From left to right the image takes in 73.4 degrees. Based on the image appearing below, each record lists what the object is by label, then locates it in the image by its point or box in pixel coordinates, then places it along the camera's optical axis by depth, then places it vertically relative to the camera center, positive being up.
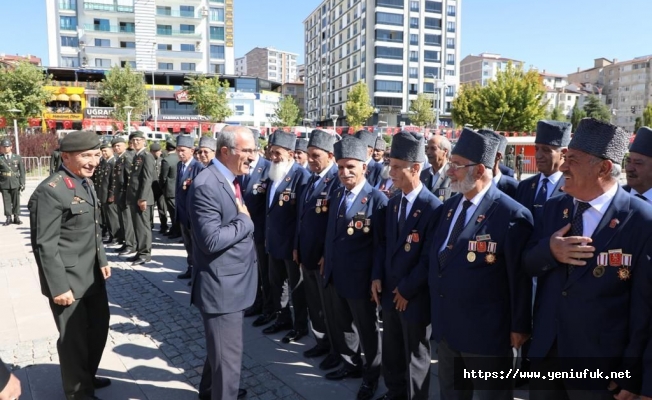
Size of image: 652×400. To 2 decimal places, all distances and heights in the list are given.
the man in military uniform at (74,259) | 3.36 -0.91
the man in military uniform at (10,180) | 11.59 -0.93
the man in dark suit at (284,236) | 4.97 -1.03
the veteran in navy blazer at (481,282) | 2.64 -0.83
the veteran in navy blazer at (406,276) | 3.22 -0.97
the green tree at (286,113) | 54.70 +4.12
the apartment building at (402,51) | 64.88 +14.35
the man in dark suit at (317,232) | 4.37 -0.86
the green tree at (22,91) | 30.00 +3.80
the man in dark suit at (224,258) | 3.05 -0.80
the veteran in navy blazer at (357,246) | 3.73 -0.87
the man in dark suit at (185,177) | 7.14 -0.56
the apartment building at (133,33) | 50.84 +13.30
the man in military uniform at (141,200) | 8.09 -1.01
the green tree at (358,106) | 55.28 +5.03
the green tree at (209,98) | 40.28 +4.43
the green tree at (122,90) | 39.75 +5.00
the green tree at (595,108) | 55.84 +5.10
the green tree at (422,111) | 55.06 +4.43
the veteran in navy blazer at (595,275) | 2.13 -0.64
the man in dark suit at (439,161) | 5.39 -0.18
